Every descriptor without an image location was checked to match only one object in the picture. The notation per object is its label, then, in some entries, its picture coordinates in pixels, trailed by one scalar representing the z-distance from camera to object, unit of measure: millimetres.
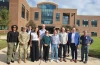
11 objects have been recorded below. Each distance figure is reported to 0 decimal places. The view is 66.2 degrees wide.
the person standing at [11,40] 3822
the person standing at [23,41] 3899
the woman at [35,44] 4050
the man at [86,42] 4053
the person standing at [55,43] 4098
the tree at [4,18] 15963
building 28227
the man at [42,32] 4207
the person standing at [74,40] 4101
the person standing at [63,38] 4147
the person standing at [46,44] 4078
